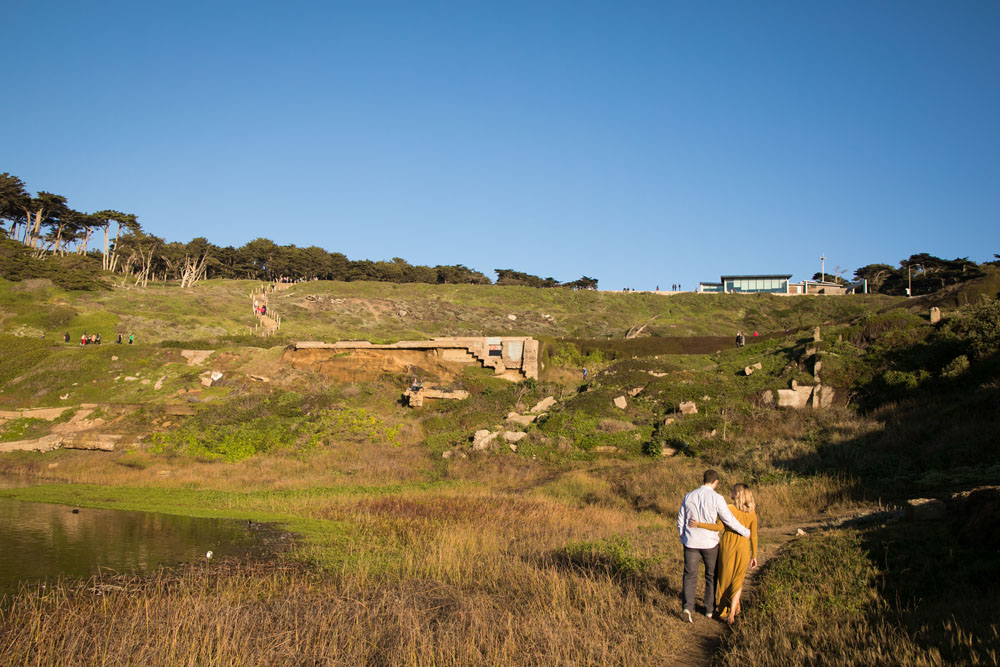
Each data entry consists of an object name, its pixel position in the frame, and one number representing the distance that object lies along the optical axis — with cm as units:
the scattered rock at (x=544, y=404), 2630
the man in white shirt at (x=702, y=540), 793
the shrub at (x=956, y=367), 1911
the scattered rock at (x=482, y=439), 2320
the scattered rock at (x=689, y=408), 2286
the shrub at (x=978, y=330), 1948
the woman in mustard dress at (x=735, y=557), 776
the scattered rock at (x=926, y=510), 945
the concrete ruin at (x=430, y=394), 2880
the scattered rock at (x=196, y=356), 3278
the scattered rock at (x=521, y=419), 2488
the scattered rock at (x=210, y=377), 3097
